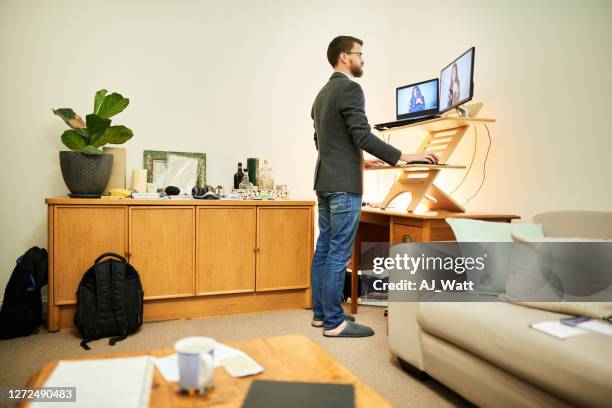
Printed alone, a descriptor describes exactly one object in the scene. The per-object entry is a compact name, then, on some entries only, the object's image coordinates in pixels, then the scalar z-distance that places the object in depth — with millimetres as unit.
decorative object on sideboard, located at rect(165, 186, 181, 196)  2874
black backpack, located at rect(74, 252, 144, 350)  2363
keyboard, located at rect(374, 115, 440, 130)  2662
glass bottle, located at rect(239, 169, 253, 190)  3122
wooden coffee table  916
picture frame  3080
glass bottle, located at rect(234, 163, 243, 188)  3203
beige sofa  1192
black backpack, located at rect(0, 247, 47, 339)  2395
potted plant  2555
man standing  2334
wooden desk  2344
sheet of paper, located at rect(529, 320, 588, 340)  1336
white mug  935
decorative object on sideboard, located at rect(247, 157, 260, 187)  3275
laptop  2768
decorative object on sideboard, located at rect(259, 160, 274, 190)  3252
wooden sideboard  2500
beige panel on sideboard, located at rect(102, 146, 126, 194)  2844
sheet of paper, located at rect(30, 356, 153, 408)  879
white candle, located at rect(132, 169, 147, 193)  2928
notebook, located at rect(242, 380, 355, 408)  893
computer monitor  2408
